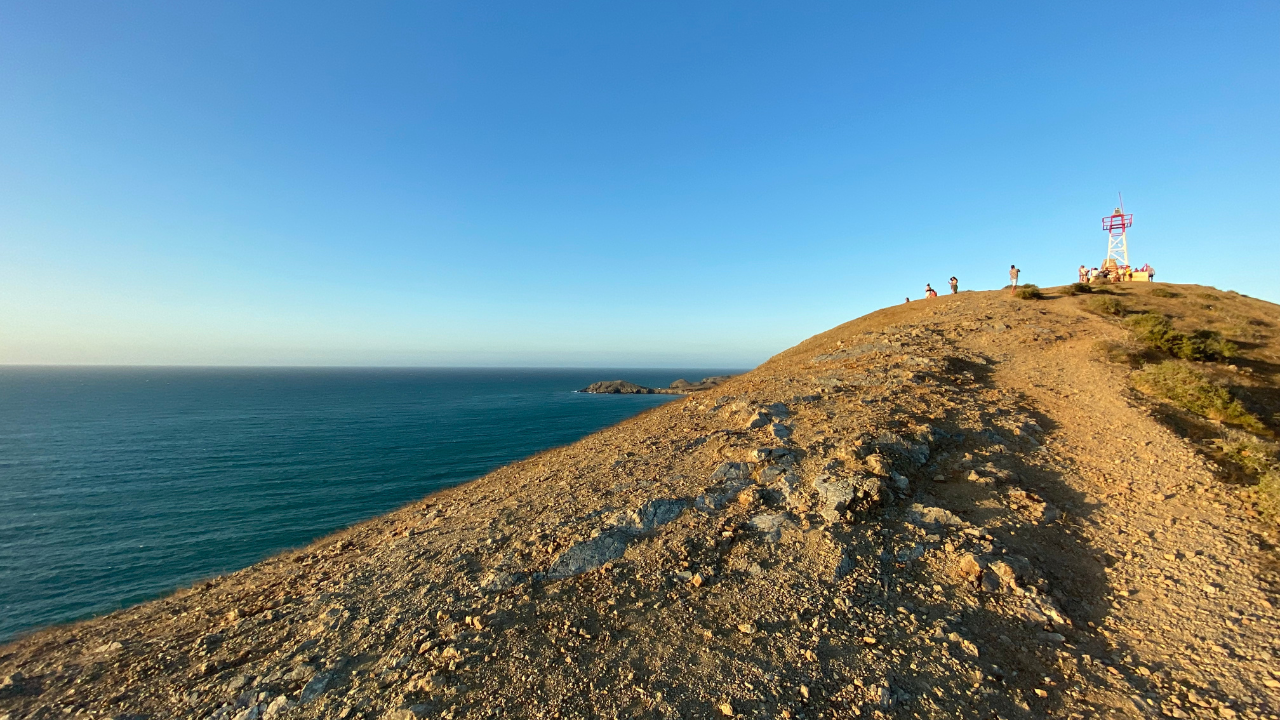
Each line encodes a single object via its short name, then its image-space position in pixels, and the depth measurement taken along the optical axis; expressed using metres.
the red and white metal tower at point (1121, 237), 31.97
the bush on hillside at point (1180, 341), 16.80
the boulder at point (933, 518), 9.49
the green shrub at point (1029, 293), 27.19
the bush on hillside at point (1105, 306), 22.20
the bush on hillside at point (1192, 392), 12.92
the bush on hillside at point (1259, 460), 9.32
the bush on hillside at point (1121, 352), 16.77
